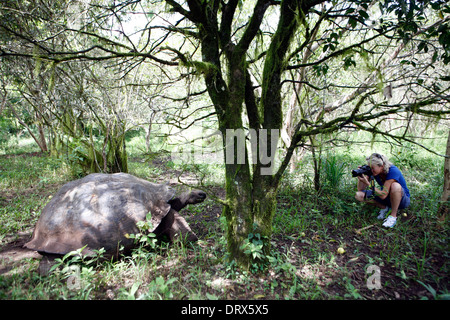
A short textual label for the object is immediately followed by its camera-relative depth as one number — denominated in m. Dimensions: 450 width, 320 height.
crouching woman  3.23
